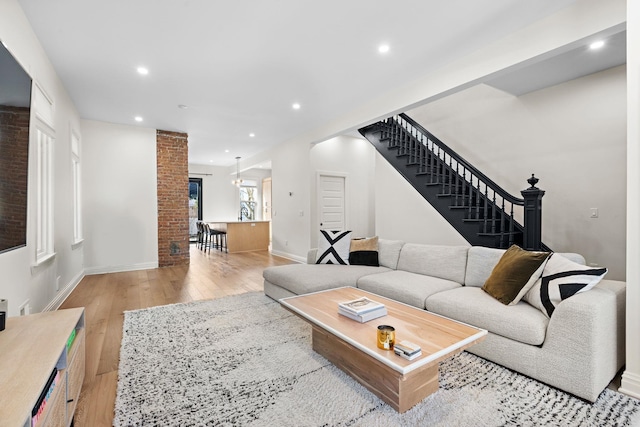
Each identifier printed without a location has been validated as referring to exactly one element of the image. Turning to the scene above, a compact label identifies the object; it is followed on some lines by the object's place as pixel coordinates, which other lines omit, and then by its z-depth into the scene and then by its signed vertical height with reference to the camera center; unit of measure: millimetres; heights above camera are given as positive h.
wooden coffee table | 1529 -738
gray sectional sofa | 1720 -733
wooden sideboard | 998 -645
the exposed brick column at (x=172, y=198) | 5891 +238
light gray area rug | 1570 -1100
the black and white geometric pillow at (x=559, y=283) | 1898 -469
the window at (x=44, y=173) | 2777 +372
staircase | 3455 +262
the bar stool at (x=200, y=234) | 9080 -745
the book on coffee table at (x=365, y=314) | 1973 -707
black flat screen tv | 1749 +390
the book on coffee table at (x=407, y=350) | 1484 -706
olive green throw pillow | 2158 -483
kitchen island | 7652 -645
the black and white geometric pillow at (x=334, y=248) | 3838 -486
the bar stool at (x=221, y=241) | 7930 -849
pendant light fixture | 9773 +1216
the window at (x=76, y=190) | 4656 +330
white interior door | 6551 +206
